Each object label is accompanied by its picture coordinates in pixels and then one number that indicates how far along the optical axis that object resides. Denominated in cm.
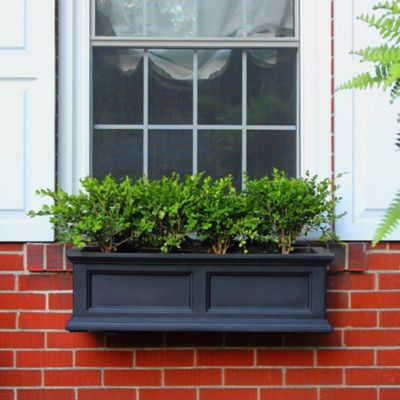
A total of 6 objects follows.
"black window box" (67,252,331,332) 279
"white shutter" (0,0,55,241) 300
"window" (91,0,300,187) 318
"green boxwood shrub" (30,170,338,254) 279
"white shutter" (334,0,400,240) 301
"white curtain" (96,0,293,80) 318
